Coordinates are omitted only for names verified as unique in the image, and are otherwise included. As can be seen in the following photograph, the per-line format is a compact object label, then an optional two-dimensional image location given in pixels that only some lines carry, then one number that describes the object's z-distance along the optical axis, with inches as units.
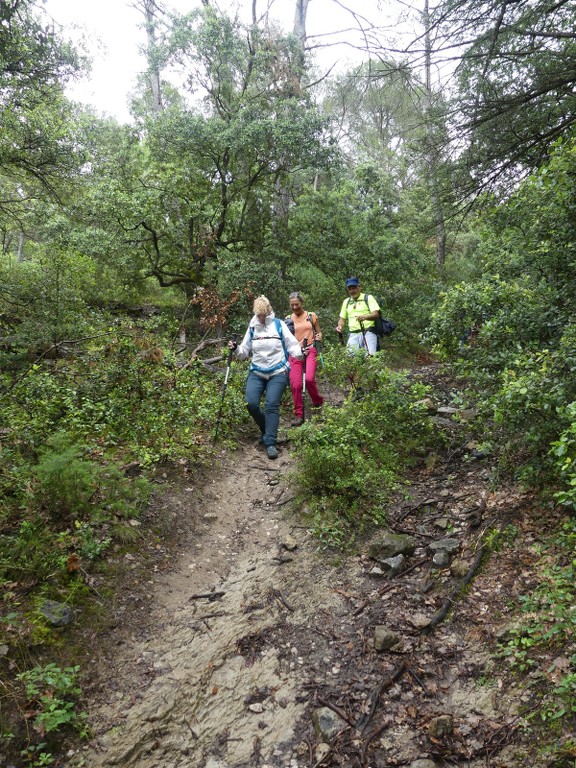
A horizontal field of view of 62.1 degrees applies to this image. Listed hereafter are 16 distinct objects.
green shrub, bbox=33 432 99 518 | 175.9
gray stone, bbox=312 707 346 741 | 119.4
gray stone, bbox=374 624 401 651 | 142.0
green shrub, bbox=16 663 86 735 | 117.0
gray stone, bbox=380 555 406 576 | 173.2
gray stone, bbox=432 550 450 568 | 170.2
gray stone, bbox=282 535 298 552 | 194.3
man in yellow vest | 316.8
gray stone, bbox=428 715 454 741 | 112.9
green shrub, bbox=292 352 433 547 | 202.4
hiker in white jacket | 278.7
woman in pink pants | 306.3
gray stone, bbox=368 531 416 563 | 179.8
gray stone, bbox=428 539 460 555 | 175.0
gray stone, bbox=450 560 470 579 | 162.4
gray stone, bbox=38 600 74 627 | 142.1
